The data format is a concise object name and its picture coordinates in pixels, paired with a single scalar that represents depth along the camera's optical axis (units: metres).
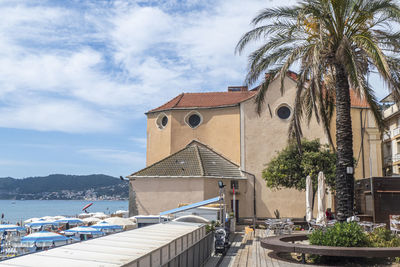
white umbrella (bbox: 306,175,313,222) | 21.05
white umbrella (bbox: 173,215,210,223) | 20.14
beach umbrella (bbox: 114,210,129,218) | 43.16
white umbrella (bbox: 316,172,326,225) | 18.70
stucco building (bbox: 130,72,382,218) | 36.88
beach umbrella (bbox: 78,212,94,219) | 45.20
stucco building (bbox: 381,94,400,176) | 38.84
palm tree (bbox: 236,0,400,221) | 16.00
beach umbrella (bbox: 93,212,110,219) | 40.78
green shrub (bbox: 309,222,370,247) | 13.49
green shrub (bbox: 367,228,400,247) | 14.04
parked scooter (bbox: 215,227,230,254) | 17.59
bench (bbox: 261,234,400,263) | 12.54
